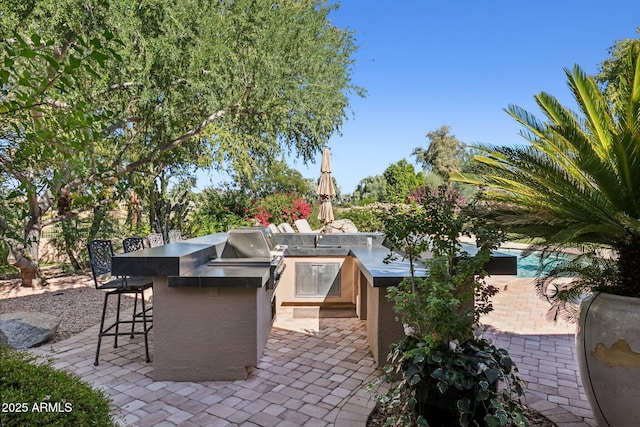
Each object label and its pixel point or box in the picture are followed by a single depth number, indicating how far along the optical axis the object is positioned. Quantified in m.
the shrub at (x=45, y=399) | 1.60
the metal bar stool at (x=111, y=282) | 4.08
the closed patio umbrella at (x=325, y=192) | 8.07
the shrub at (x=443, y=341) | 2.46
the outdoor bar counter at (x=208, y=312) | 3.39
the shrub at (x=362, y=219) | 14.18
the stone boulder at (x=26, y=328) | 4.57
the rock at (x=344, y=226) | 12.64
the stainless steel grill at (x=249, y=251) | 4.19
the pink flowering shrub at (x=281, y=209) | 12.07
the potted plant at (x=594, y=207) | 2.61
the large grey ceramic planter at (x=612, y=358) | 2.53
